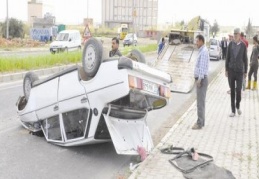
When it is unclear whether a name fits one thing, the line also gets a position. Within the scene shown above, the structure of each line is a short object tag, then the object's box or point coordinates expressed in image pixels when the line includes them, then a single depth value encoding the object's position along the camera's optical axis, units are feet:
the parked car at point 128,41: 168.04
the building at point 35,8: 363.97
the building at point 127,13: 363.97
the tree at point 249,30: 257.34
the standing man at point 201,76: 25.35
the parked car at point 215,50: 106.42
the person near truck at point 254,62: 44.10
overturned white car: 17.87
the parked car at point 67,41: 103.46
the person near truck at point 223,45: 109.19
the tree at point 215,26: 298.35
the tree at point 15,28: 166.87
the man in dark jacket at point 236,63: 28.73
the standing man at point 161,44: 65.77
